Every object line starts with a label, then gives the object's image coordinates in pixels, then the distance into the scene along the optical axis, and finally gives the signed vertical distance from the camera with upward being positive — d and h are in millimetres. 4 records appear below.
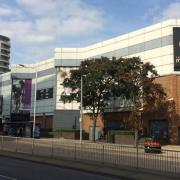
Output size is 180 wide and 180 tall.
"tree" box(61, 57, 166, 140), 30415 +3427
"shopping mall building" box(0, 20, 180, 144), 34121 +6459
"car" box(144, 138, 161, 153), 23301 -3071
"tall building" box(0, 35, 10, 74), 107648 +24354
